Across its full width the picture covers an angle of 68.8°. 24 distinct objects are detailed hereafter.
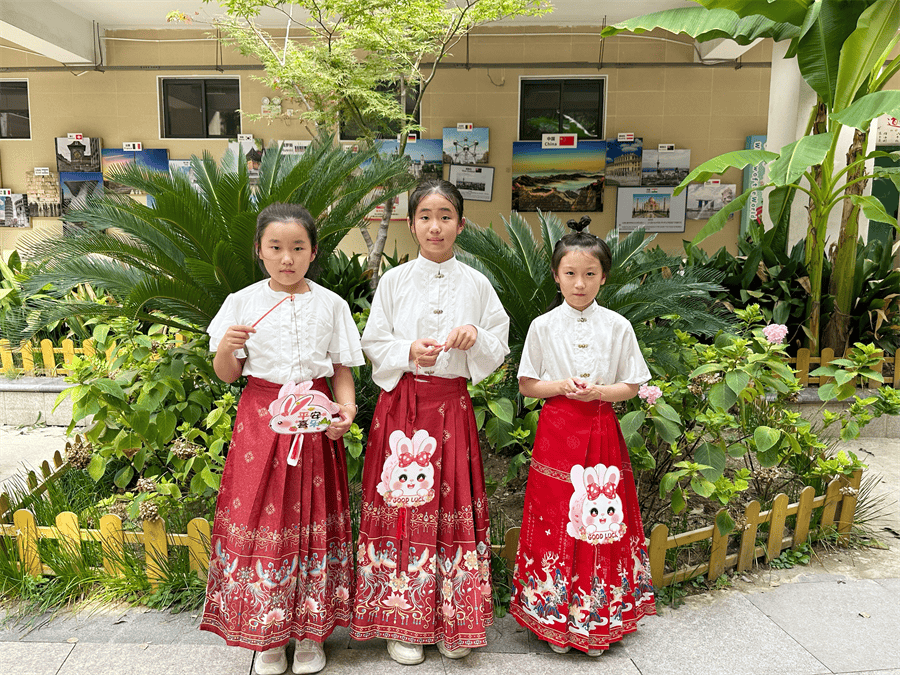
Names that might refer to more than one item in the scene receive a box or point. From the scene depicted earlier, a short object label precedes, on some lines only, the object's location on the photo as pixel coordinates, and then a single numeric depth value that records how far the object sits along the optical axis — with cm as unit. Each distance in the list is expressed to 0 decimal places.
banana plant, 355
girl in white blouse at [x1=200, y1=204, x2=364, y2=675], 190
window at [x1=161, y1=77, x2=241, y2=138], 853
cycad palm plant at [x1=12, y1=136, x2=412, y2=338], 260
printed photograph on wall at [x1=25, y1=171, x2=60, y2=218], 873
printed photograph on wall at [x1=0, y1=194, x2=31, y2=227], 875
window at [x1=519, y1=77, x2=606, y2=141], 840
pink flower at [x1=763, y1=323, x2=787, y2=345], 264
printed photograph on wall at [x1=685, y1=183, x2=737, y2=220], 838
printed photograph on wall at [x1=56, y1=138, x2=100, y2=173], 858
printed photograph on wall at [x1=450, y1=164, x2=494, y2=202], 842
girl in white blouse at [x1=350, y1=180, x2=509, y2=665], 200
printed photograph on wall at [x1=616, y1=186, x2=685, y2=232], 835
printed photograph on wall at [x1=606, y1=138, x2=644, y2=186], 834
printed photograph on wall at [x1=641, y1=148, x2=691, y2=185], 833
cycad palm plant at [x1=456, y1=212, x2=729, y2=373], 286
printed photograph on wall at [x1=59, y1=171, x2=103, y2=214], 861
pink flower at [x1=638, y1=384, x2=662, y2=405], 237
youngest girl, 202
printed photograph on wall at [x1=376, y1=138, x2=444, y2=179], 839
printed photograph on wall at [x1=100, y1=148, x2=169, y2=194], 856
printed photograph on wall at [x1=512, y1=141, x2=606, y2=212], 836
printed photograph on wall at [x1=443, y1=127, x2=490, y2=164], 836
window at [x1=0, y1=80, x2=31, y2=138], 872
